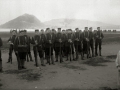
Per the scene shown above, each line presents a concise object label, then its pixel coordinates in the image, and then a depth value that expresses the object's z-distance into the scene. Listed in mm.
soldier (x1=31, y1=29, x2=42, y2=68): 10295
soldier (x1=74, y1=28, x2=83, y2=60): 12792
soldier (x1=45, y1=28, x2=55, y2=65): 11070
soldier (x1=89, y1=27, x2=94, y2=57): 13344
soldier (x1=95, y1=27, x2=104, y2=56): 13833
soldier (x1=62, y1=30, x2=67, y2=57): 12178
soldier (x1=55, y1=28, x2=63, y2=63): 11773
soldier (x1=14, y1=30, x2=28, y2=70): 9477
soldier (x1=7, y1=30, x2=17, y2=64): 11694
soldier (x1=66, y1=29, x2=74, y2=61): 12328
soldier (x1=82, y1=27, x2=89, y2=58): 13022
